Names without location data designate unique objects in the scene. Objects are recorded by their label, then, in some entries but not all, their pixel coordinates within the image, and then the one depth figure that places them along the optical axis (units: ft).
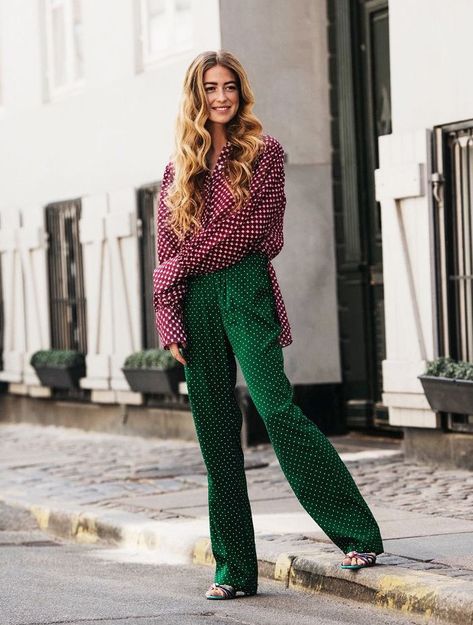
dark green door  39.06
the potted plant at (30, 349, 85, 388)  49.08
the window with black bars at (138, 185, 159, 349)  44.86
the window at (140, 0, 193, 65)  42.75
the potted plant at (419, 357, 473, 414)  31.09
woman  19.72
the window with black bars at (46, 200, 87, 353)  49.67
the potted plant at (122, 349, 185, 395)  42.93
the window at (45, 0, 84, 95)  49.55
